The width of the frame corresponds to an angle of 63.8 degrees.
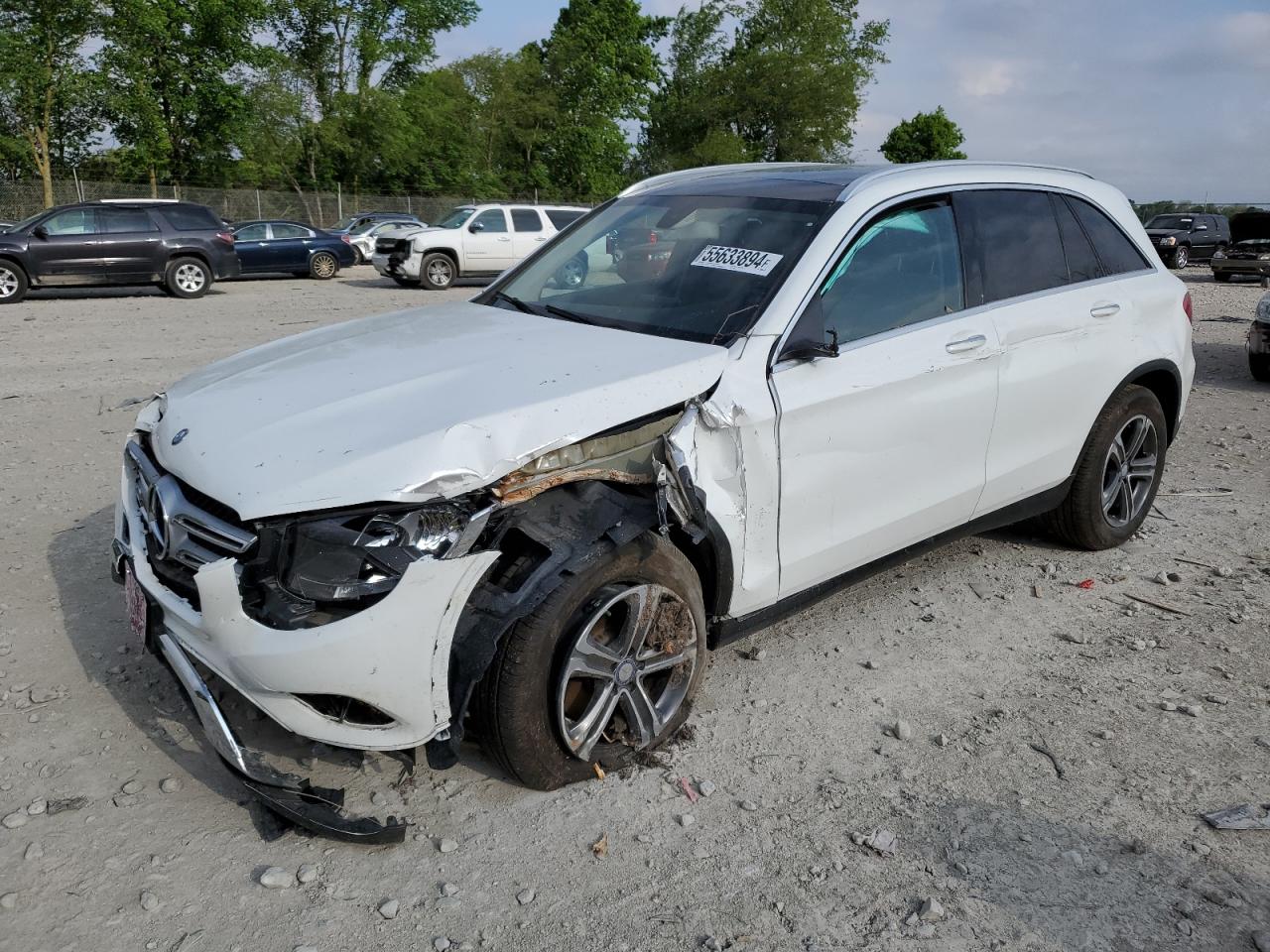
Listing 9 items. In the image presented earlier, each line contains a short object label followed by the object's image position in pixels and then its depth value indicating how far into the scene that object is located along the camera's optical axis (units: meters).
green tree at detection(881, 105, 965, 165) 62.59
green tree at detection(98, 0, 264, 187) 36.72
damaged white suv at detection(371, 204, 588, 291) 20.25
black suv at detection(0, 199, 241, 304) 16.34
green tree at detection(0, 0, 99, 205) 33.66
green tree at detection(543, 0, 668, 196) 51.03
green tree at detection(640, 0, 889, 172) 57.06
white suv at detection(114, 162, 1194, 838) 2.68
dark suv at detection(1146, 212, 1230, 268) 28.48
